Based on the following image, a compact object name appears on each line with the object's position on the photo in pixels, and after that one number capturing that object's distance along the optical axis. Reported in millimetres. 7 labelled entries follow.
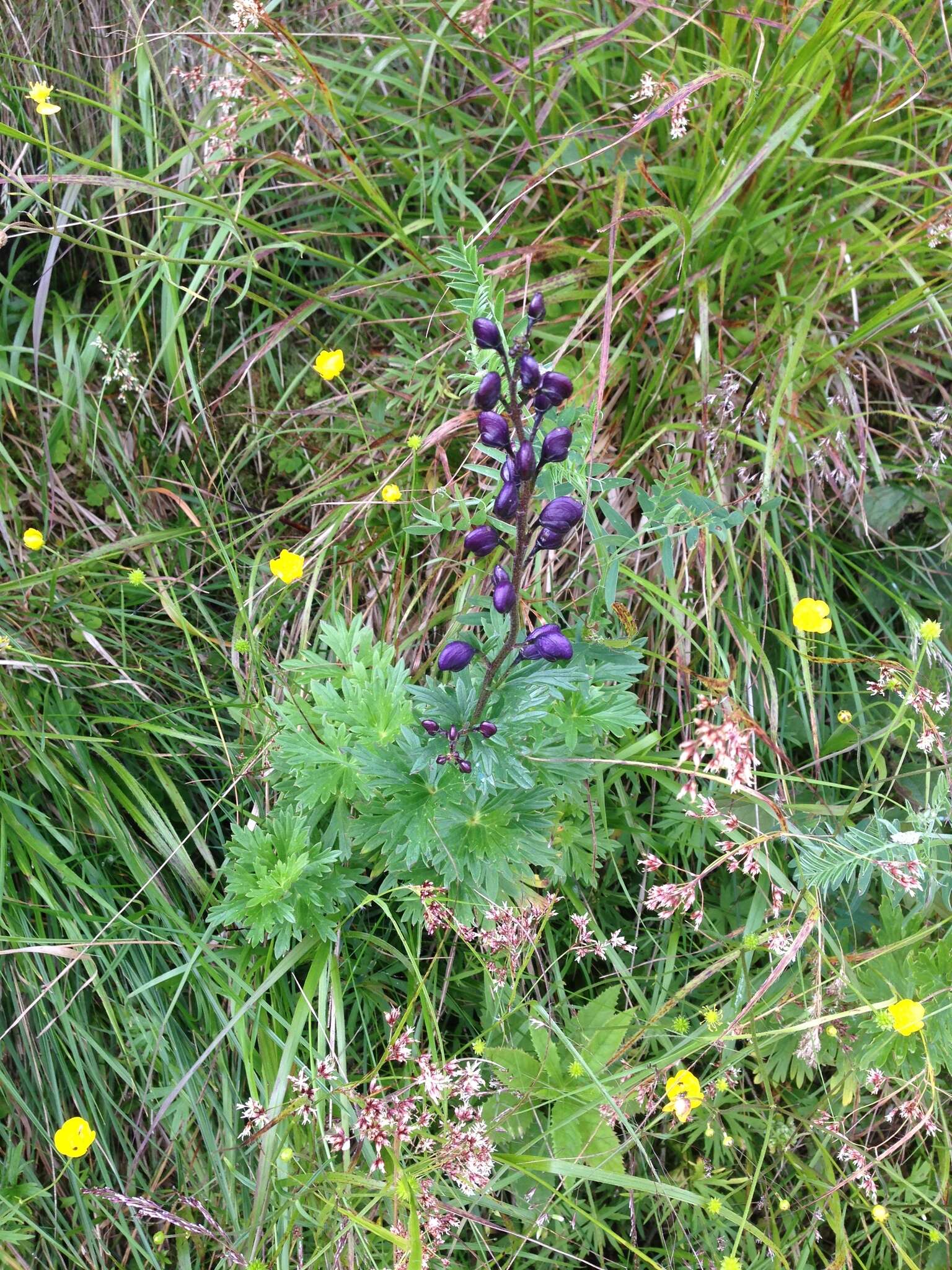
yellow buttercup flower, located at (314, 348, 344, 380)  755
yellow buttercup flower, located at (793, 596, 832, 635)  678
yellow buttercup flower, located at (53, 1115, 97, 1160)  659
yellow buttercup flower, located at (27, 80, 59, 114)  729
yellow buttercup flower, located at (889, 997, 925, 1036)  632
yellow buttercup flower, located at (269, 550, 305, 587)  700
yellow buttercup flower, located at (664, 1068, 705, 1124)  620
